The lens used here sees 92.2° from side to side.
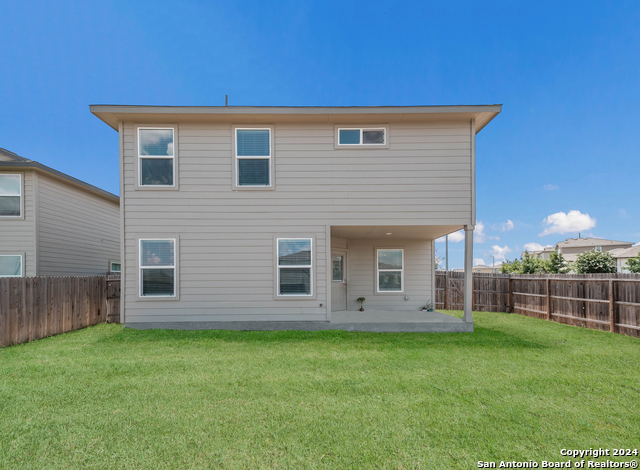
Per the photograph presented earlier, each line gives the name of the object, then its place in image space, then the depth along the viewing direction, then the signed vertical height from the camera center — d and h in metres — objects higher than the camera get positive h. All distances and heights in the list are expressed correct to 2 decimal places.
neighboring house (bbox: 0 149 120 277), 9.11 +0.94
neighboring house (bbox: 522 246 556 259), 50.28 -0.67
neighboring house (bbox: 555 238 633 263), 42.41 +0.22
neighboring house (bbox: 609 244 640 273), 32.16 -0.81
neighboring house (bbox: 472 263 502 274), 66.74 -4.86
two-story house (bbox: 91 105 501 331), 6.88 +1.12
